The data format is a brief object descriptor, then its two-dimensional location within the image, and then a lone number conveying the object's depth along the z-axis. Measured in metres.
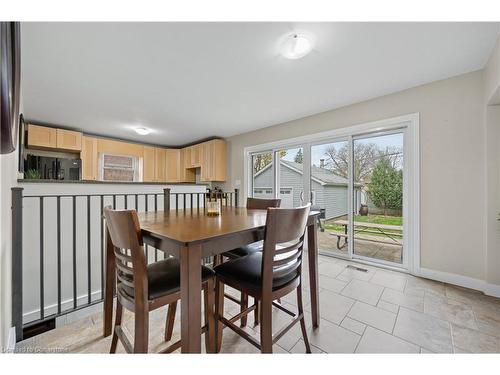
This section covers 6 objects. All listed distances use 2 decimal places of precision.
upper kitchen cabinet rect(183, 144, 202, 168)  5.19
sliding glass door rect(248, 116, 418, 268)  2.78
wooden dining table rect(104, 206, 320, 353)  0.81
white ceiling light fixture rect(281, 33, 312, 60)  1.66
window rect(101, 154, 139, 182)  4.73
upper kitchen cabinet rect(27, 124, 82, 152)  3.62
